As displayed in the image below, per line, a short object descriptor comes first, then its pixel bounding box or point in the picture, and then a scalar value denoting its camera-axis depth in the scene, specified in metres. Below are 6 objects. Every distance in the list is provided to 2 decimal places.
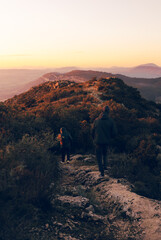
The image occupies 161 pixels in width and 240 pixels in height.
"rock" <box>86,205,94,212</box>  4.80
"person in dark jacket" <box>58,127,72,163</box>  8.38
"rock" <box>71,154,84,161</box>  8.51
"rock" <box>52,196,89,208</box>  4.95
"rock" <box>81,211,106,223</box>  4.51
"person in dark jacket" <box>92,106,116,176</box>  6.50
